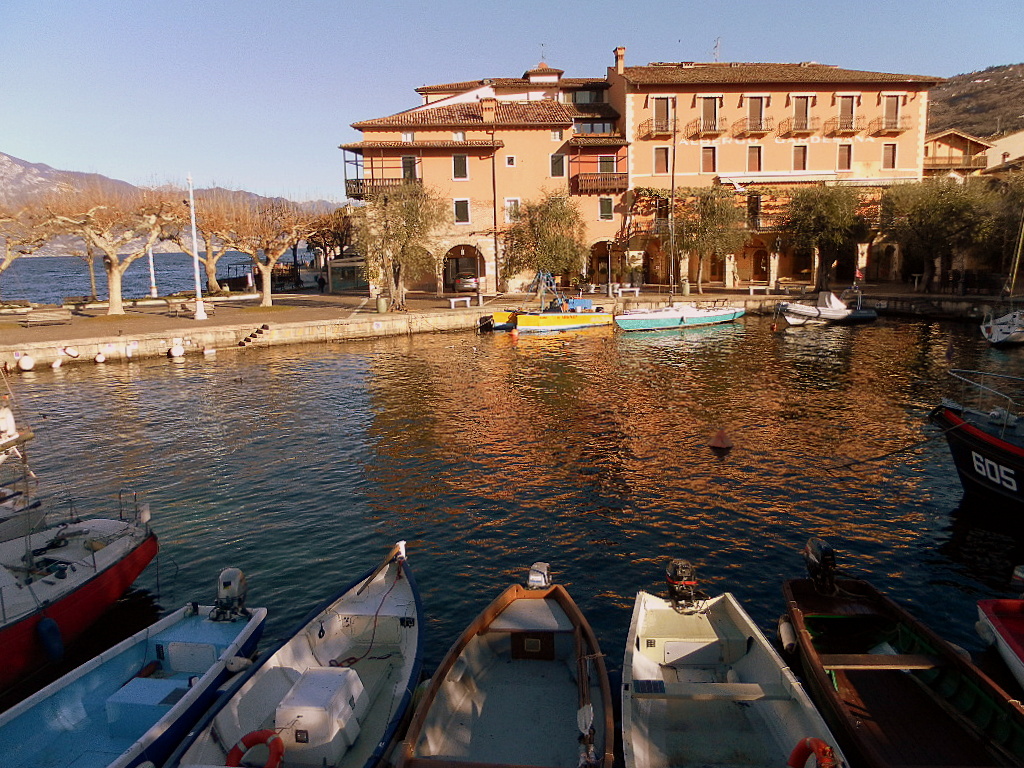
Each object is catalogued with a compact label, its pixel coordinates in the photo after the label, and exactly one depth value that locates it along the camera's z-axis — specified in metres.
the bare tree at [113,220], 40.62
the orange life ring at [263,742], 7.27
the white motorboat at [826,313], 44.34
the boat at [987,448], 14.74
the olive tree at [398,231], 45.25
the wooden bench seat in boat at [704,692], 8.19
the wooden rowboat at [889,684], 8.02
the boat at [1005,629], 9.56
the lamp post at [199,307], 42.77
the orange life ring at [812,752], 6.84
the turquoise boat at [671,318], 43.75
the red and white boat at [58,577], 10.42
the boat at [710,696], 7.80
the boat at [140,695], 8.20
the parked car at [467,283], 55.53
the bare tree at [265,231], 47.97
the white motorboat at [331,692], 7.67
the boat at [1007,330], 34.12
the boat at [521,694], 7.71
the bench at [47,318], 41.47
